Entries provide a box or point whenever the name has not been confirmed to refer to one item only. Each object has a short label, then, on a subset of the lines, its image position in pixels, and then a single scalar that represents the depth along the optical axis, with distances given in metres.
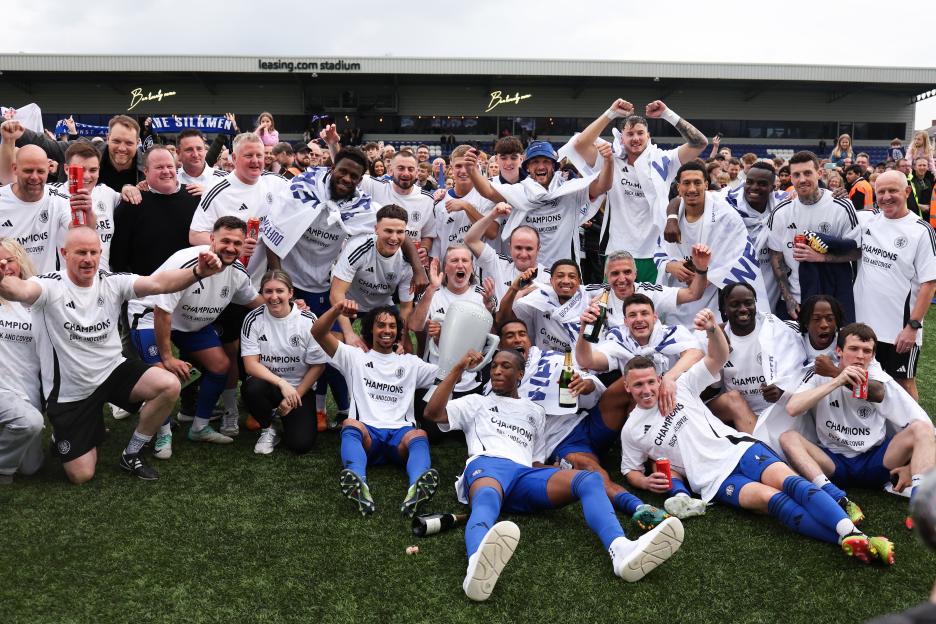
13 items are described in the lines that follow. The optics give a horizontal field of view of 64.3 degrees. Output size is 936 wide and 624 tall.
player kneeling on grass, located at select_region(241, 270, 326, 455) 5.06
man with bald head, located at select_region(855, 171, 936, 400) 5.12
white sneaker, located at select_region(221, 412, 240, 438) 5.38
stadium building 28.86
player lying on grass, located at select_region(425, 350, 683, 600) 3.21
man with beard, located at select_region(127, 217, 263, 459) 4.87
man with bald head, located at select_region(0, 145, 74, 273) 4.96
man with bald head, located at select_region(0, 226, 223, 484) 4.31
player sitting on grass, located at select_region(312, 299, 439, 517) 4.62
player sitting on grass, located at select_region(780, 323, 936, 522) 4.09
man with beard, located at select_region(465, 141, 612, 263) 6.12
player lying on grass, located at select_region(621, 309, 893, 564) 3.76
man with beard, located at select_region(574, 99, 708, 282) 5.96
